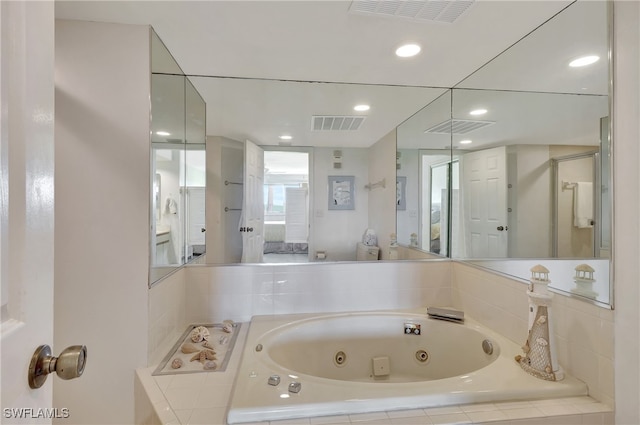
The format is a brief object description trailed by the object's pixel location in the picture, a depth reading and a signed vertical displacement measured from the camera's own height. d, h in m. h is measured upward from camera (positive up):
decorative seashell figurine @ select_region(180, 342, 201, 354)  1.46 -0.71
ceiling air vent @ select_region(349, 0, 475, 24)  1.21 +0.88
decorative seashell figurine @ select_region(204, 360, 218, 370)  1.32 -0.72
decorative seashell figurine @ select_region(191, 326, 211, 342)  1.59 -0.69
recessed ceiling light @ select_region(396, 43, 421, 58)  1.55 +0.89
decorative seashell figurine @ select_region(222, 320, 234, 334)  1.69 -0.69
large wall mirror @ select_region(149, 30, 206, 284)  1.44 +0.27
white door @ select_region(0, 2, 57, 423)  0.46 +0.02
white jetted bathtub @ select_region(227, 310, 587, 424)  1.04 -0.70
